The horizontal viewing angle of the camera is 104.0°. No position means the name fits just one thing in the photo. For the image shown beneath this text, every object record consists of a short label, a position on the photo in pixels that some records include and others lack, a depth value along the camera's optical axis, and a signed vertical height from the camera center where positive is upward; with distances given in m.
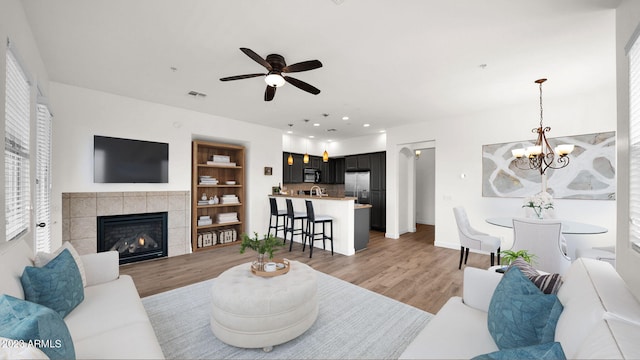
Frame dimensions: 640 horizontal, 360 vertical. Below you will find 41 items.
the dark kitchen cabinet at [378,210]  6.73 -0.80
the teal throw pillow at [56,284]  1.44 -0.64
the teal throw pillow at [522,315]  1.08 -0.61
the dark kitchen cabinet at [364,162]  7.06 +0.54
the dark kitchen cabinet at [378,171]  6.74 +0.26
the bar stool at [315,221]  4.40 -0.73
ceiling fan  2.32 +1.09
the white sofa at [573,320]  0.77 -0.52
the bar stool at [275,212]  5.09 -0.66
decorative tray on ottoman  2.22 -0.81
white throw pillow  1.71 -0.55
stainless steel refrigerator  7.10 -0.12
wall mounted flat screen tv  3.71 +0.32
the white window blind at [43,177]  2.84 +0.04
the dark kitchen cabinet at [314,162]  7.68 +0.58
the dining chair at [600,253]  2.65 -0.82
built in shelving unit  4.81 -0.28
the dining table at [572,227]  2.80 -0.57
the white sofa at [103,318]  1.27 -0.87
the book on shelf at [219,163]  5.09 +0.36
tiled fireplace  3.55 -0.47
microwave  7.53 +0.17
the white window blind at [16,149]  1.84 +0.25
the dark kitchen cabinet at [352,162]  7.36 +0.55
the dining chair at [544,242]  2.59 -0.66
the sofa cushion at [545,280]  1.24 -0.51
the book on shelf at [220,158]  5.21 +0.48
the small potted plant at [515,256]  1.73 -0.52
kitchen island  4.50 -0.69
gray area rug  1.88 -1.29
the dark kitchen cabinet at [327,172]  8.06 +0.28
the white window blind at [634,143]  1.48 +0.23
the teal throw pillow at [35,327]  0.89 -0.54
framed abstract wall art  3.53 +0.12
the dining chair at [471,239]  3.42 -0.83
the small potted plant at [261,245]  2.28 -0.59
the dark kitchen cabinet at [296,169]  7.17 +0.34
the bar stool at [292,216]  4.68 -0.68
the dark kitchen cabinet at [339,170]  8.03 +0.35
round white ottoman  1.84 -0.99
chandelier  3.12 +0.35
